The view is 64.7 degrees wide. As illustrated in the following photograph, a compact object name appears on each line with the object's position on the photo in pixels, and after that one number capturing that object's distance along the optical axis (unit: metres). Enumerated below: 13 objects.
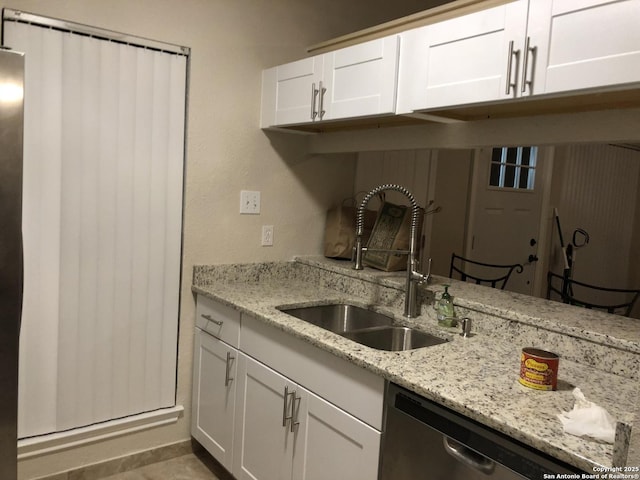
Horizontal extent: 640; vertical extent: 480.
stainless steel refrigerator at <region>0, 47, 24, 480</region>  1.42
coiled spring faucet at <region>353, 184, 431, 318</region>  1.99
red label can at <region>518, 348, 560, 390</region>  1.32
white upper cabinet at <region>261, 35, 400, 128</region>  1.89
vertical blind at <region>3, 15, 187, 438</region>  2.04
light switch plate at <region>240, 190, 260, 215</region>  2.59
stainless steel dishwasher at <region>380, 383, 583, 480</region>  1.11
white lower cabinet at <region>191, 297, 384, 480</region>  1.54
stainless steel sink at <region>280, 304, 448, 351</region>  1.96
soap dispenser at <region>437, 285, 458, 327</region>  1.91
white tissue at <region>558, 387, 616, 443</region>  1.05
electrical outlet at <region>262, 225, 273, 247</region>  2.68
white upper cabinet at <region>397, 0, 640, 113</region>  1.28
